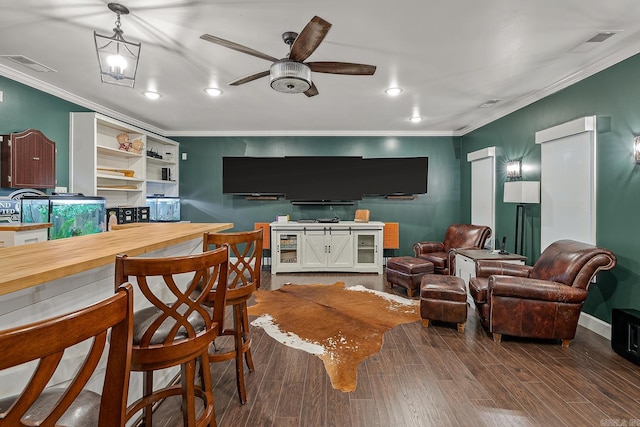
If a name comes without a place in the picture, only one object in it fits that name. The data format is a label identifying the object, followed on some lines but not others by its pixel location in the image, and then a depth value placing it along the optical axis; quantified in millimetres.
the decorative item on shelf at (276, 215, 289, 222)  5754
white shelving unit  4070
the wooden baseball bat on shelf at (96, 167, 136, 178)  4490
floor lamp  3762
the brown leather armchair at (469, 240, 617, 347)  2686
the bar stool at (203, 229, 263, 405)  1837
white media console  5484
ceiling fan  2117
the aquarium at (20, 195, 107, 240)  3211
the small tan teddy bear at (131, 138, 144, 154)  4980
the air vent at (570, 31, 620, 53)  2518
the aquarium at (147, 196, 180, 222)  5527
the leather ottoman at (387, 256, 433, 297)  4281
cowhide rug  2584
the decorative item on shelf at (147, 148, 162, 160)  5409
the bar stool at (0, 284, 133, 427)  527
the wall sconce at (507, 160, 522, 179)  4258
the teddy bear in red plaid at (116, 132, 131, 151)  4855
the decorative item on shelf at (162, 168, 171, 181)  5875
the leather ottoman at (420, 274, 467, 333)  3088
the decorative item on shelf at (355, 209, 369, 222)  5773
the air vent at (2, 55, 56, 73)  2926
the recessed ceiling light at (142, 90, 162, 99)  3862
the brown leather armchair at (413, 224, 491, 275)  4629
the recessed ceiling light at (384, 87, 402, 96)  3741
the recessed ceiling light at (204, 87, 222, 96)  3732
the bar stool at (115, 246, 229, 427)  1134
